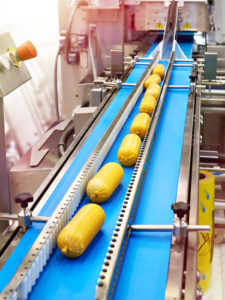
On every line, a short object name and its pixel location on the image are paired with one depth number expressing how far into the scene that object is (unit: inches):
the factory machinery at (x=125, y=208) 45.8
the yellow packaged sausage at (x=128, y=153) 69.1
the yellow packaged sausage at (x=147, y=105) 87.4
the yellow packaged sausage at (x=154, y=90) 95.1
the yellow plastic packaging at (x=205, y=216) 88.5
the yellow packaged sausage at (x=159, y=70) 112.3
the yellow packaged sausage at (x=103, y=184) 59.1
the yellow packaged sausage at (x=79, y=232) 48.1
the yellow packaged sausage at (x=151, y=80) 104.1
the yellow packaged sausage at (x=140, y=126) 78.2
